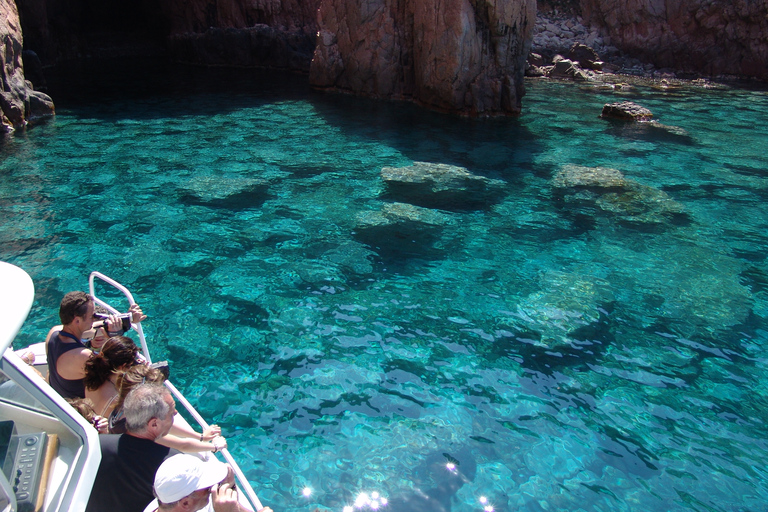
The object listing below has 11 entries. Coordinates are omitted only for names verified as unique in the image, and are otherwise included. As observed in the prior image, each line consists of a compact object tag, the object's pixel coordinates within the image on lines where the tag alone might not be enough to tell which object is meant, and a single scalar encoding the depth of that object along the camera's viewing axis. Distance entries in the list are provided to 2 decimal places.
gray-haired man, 3.21
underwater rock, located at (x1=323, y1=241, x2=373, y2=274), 8.11
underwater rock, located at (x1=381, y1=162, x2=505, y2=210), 10.88
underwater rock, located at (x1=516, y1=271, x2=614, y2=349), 6.68
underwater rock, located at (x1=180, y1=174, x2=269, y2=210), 10.51
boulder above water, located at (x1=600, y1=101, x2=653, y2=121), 17.84
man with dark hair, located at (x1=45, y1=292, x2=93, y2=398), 4.28
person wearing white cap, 2.88
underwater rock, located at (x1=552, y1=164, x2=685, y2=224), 10.41
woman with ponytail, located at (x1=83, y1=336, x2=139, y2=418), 4.09
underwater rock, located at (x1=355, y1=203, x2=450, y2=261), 8.70
